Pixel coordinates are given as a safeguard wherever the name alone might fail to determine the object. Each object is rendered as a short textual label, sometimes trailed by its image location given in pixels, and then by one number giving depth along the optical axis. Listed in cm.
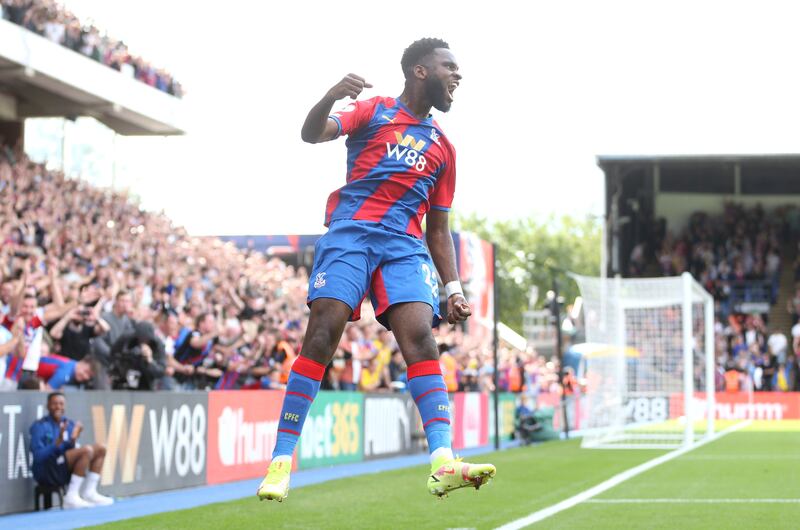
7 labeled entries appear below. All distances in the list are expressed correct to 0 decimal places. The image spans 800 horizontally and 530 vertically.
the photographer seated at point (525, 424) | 2575
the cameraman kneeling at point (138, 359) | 1389
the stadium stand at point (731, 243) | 4019
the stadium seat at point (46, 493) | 1182
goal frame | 2342
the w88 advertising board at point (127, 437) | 1148
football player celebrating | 658
